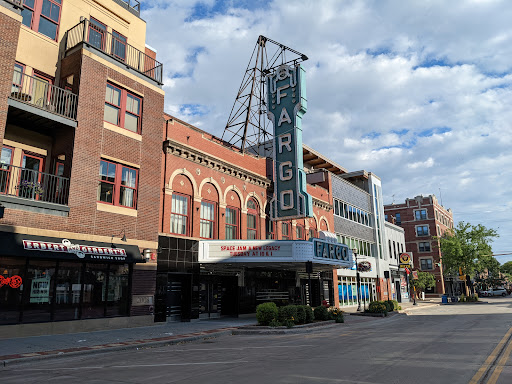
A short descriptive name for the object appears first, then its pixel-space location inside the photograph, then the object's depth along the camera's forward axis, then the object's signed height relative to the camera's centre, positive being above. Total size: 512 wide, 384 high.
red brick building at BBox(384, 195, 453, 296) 74.19 +10.20
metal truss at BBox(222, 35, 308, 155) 31.86 +15.02
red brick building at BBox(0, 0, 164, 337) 14.89 +5.02
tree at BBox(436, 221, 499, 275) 52.97 +3.99
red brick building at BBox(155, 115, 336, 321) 21.42 +3.52
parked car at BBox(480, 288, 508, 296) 76.86 -2.68
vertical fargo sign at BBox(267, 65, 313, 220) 28.34 +9.82
